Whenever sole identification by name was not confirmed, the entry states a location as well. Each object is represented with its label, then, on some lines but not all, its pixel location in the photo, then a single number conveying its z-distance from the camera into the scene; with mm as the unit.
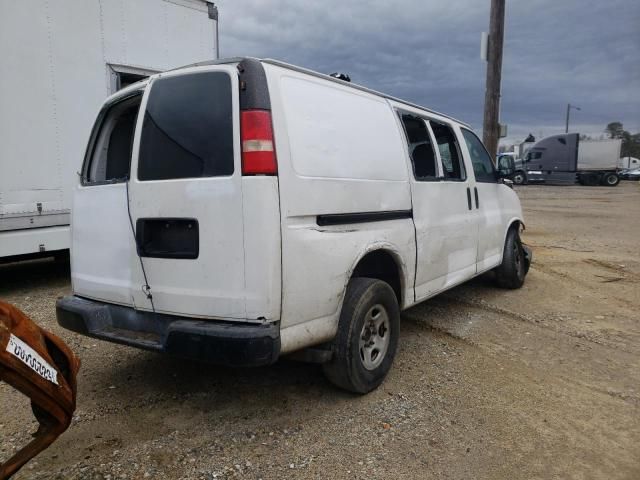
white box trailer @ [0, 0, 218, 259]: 5586
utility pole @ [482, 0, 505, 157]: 10312
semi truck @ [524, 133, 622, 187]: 34000
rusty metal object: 1853
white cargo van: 2670
